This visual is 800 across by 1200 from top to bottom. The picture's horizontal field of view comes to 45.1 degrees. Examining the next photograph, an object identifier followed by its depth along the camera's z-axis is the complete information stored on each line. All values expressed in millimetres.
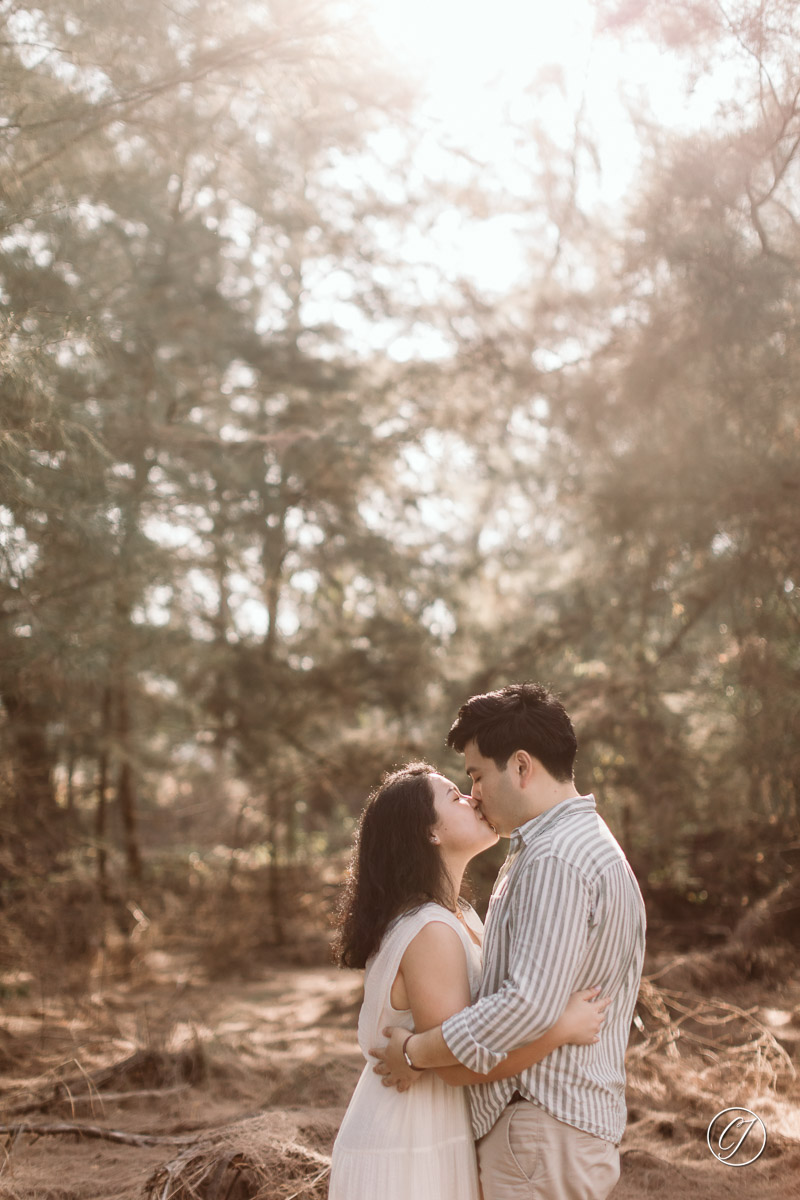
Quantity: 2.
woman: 2092
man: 1888
